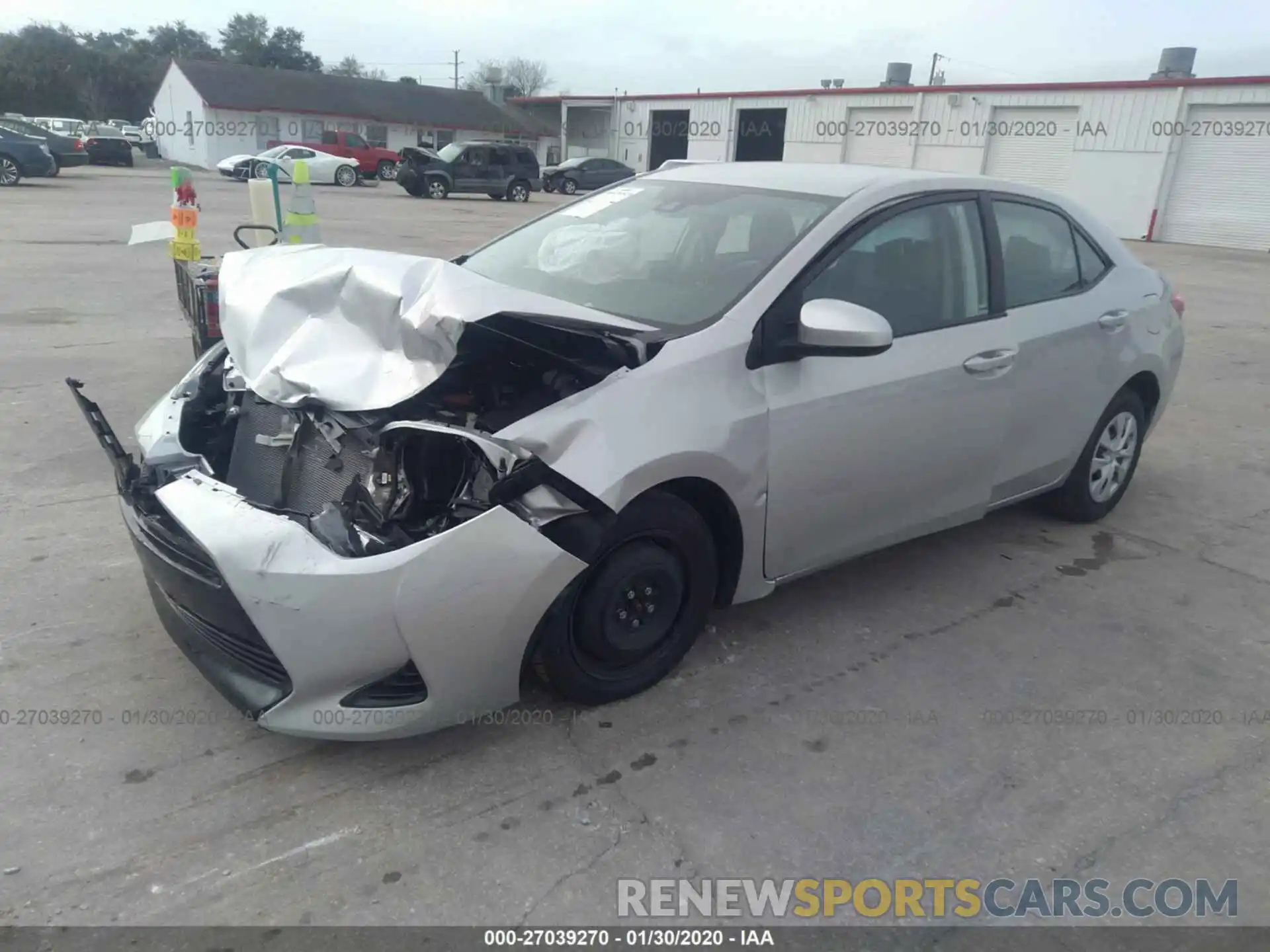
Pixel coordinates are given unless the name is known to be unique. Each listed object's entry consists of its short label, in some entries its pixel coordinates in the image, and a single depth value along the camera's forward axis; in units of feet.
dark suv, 93.25
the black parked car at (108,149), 117.70
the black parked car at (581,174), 112.16
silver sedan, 8.33
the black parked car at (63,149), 82.23
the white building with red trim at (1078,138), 83.82
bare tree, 279.90
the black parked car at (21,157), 73.87
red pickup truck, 114.42
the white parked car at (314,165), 98.37
